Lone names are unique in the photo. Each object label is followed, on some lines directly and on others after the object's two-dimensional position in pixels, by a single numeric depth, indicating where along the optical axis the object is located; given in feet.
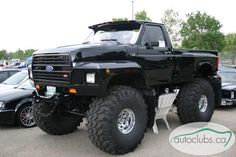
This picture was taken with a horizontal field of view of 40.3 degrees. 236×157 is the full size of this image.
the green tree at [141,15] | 102.64
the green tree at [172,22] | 112.06
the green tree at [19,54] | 356.38
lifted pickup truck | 18.70
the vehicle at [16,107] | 26.89
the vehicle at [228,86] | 36.36
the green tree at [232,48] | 122.21
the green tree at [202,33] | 107.34
